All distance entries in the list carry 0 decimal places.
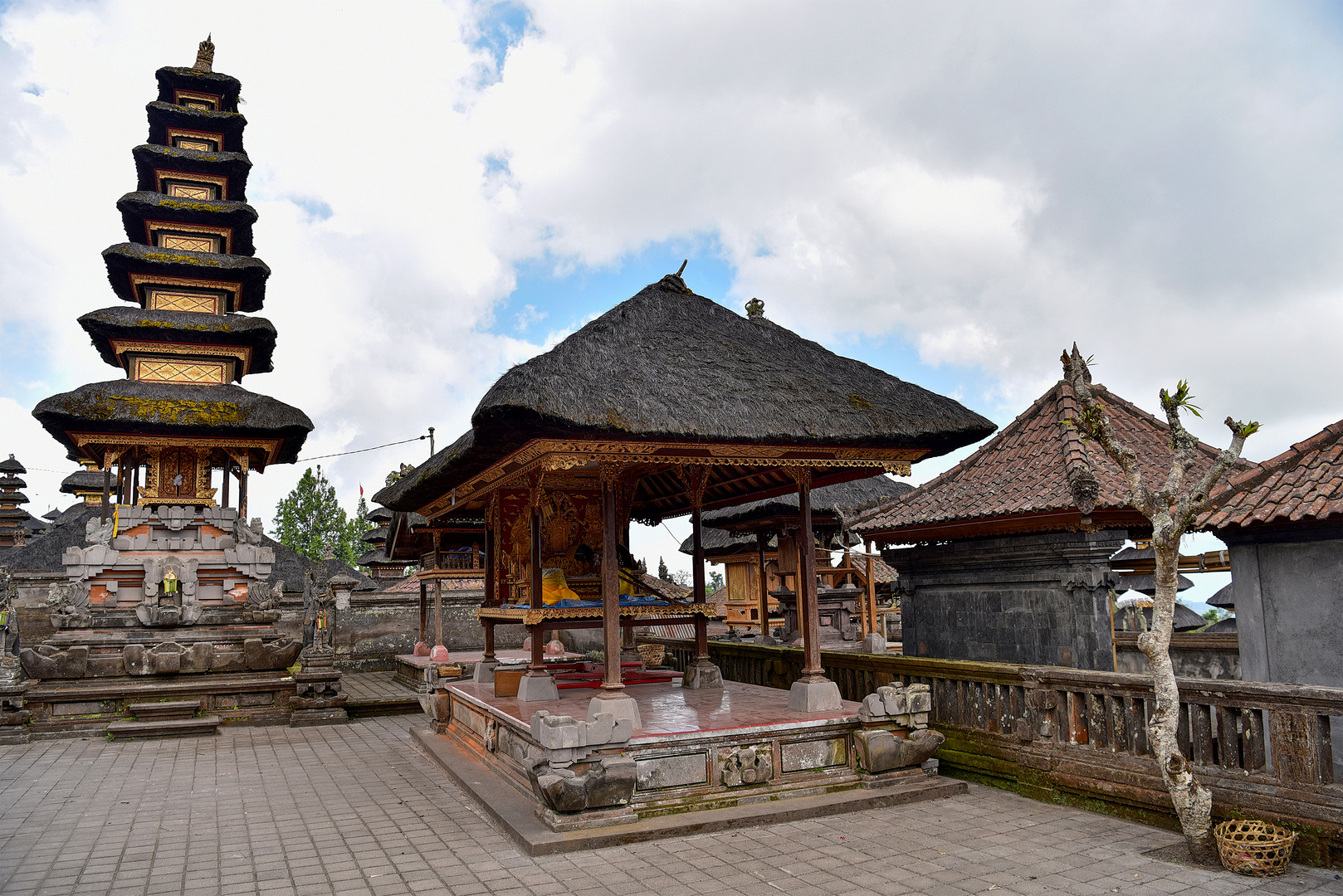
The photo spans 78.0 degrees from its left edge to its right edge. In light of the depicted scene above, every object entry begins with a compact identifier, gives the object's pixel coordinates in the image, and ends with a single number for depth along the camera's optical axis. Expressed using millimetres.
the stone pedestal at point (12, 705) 11672
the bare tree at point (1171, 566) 5645
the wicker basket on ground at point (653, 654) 14320
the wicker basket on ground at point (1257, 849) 5312
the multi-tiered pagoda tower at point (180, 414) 19953
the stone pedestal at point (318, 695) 13625
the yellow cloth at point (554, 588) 10289
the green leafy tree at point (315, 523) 48062
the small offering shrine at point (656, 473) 7004
